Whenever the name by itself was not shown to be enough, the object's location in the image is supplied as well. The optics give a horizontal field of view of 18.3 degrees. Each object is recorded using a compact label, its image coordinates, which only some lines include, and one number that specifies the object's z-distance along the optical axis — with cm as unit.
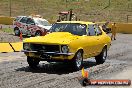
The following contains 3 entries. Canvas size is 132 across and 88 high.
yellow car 1339
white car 3105
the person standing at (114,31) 3372
